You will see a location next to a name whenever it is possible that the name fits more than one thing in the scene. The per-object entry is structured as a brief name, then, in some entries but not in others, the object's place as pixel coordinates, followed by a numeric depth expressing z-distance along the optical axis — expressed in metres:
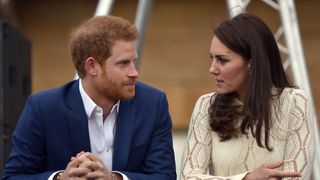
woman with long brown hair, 6.82
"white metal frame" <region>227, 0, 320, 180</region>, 10.01
